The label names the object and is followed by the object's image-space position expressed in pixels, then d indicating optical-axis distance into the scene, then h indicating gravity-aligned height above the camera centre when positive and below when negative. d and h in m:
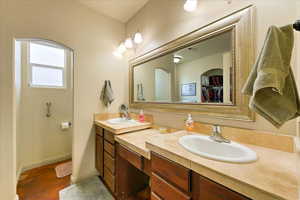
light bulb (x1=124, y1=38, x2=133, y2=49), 1.98 +0.88
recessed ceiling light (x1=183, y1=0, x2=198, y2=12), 1.18 +0.88
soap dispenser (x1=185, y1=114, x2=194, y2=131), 1.20 -0.22
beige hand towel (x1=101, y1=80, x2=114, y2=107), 2.01 +0.09
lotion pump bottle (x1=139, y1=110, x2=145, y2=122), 1.84 -0.25
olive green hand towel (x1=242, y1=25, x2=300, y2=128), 0.54 +0.09
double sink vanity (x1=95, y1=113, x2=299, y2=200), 0.51 -0.34
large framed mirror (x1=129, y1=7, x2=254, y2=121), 0.95 +0.29
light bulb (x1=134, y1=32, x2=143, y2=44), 1.83 +0.89
